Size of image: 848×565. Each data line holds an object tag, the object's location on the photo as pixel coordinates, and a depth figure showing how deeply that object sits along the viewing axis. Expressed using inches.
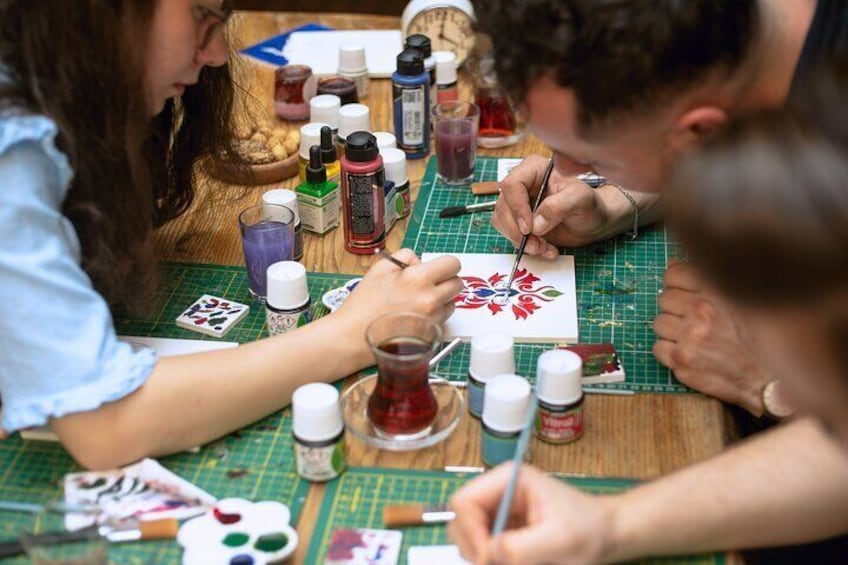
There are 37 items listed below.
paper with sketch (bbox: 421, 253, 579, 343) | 70.3
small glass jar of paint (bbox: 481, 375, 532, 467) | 56.1
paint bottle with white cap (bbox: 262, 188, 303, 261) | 78.4
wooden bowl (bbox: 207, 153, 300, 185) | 84.3
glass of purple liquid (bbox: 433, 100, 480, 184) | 88.2
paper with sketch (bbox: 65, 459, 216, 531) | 55.4
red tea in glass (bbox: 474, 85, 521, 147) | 95.5
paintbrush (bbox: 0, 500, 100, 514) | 51.3
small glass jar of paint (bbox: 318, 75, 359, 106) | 97.6
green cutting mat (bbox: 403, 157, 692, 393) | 67.1
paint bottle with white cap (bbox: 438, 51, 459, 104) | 98.7
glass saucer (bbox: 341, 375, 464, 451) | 60.1
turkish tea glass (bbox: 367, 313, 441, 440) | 59.1
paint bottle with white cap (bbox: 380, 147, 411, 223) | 83.0
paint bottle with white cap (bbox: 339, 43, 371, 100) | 101.4
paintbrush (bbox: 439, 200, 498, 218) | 85.2
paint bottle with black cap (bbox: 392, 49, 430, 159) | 90.3
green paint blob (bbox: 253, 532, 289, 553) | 52.7
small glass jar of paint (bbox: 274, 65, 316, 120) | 97.7
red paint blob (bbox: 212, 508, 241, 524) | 54.6
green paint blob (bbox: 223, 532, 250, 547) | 53.2
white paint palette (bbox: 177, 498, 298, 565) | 52.2
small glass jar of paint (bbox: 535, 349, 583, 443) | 58.1
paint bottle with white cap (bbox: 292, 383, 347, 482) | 56.0
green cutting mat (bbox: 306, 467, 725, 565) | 54.1
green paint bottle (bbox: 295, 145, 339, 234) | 80.6
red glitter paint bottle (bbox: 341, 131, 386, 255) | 76.6
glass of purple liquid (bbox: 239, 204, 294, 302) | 74.4
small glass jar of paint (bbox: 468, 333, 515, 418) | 60.5
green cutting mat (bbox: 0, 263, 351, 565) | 54.1
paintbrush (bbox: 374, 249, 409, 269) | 69.4
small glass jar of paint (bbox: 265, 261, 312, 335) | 67.7
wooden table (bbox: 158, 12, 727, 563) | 58.6
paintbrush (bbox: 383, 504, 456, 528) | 54.3
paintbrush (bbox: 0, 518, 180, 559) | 53.8
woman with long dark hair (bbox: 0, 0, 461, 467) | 55.1
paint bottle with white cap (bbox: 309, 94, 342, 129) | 92.7
